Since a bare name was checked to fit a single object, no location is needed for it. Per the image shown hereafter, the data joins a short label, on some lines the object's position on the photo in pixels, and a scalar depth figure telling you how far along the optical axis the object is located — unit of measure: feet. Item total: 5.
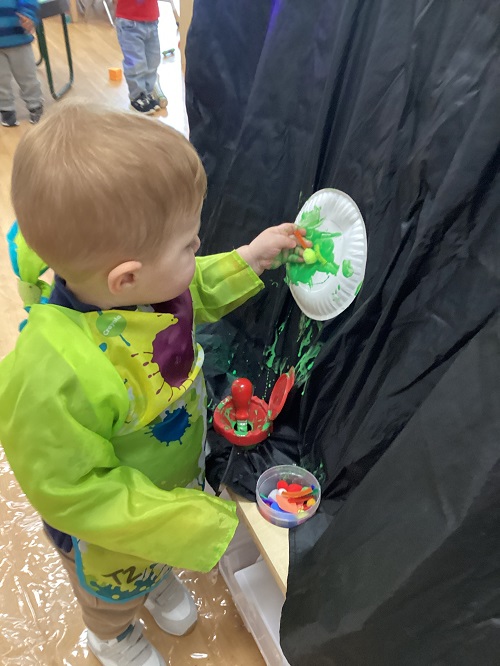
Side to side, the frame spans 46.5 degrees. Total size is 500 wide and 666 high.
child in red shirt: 7.98
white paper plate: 2.37
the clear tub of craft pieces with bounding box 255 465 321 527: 2.64
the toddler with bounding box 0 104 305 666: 1.74
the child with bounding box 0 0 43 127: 7.27
